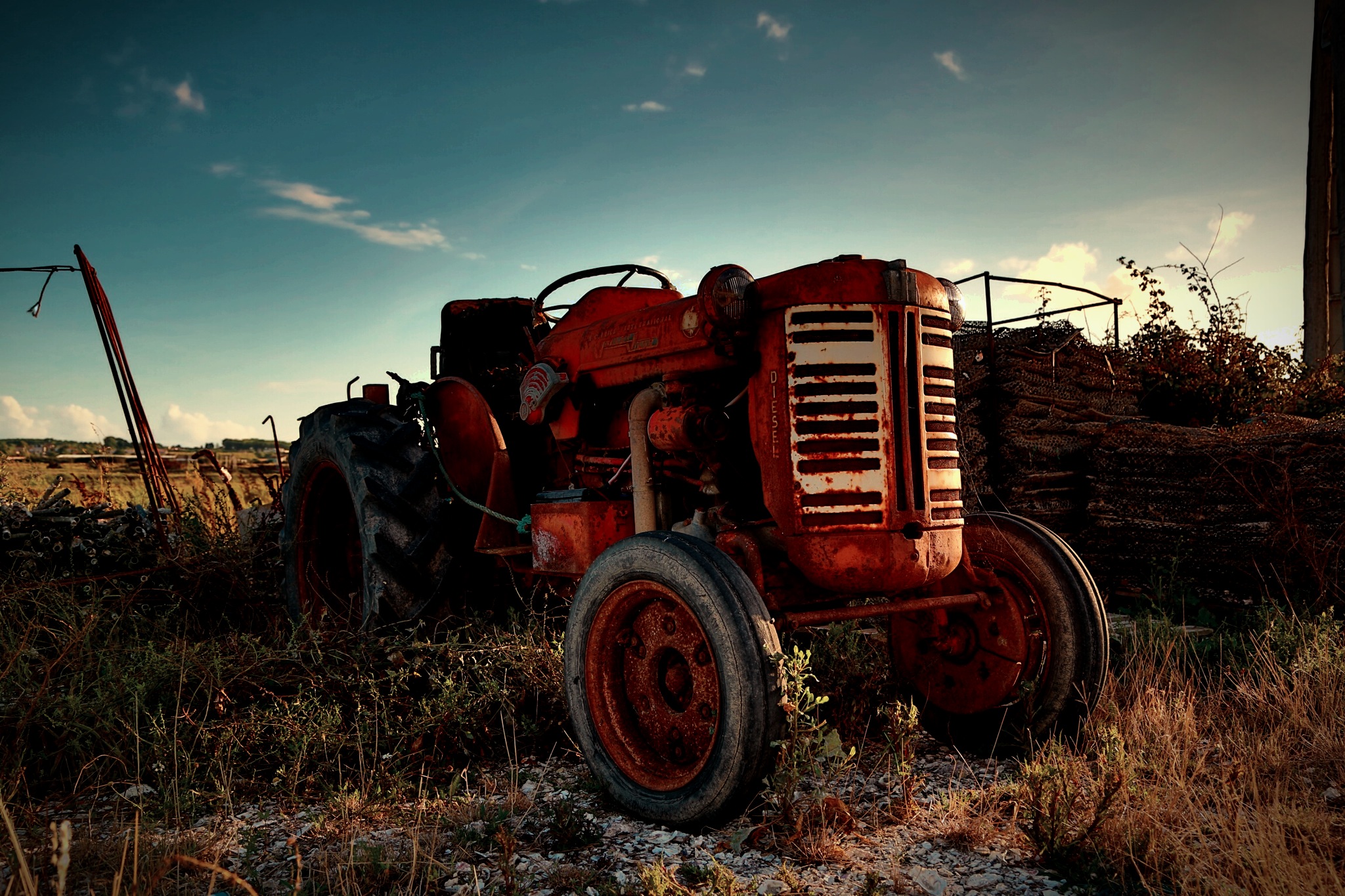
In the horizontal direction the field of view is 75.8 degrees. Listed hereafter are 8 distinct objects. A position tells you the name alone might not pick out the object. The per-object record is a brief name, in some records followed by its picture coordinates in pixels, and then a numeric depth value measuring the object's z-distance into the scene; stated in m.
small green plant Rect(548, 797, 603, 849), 2.61
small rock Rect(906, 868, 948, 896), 2.29
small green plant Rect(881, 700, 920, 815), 2.85
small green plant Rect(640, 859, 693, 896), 2.14
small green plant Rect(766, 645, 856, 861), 2.45
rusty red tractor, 2.76
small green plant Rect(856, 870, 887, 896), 2.12
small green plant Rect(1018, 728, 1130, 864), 2.43
